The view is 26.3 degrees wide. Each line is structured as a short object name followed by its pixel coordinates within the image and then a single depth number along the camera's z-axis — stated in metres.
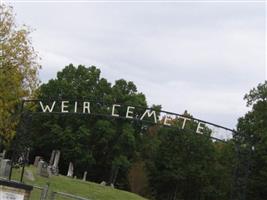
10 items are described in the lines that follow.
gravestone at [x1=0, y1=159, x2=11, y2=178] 30.42
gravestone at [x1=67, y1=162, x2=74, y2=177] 55.25
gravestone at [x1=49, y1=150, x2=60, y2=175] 53.63
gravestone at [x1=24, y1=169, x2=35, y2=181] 35.19
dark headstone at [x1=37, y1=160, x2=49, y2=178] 38.62
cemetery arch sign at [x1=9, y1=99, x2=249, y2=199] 22.50
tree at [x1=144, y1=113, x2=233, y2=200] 63.78
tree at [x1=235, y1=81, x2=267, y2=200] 51.16
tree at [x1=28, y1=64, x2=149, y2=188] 60.97
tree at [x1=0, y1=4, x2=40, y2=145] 30.69
